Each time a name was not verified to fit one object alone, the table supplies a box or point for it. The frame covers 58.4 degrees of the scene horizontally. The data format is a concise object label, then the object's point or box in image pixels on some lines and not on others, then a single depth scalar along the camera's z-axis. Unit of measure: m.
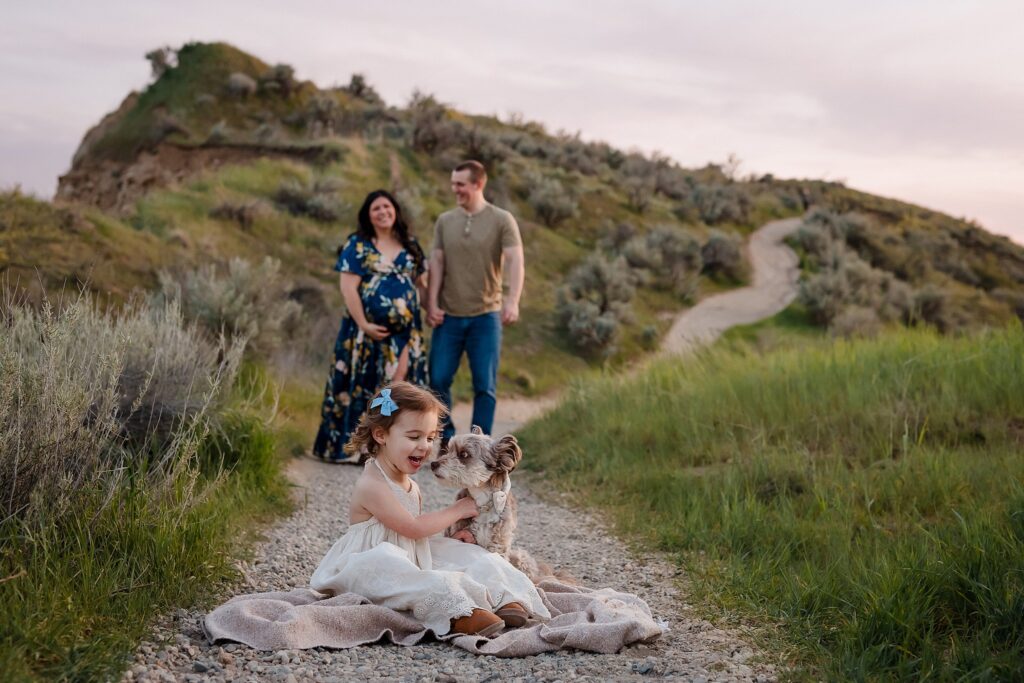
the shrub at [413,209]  20.61
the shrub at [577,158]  33.88
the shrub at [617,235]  24.89
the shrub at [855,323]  18.95
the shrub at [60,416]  4.04
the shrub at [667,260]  23.25
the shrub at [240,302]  11.14
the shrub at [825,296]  21.53
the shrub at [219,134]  27.11
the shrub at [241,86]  33.12
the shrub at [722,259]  26.12
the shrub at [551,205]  25.34
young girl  4.05
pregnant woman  8.70
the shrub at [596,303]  17.64
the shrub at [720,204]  33.56
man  8.46
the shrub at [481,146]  27.12
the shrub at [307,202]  19.56
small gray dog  4.10
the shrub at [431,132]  27.27
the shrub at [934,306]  23.52
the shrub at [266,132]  28.61
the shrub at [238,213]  17.66
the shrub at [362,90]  39.12
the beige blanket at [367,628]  3.88
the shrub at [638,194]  30.08
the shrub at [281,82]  33.81
